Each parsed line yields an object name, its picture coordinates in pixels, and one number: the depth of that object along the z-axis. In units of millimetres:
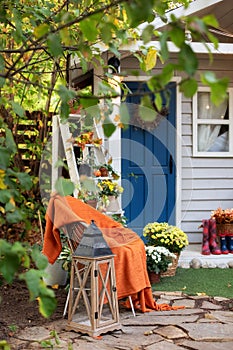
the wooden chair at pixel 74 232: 6881
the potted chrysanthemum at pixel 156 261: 8626
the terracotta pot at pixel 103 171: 9209
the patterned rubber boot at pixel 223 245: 10458
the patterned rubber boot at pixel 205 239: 10402
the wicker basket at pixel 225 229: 10512
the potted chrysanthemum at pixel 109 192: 9008
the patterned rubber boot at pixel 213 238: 10477
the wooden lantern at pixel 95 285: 6281
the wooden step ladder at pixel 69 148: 9223
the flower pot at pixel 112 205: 9257
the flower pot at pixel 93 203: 8983
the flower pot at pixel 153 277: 8770
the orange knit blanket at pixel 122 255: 6991
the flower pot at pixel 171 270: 9428
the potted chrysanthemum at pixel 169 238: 9408
